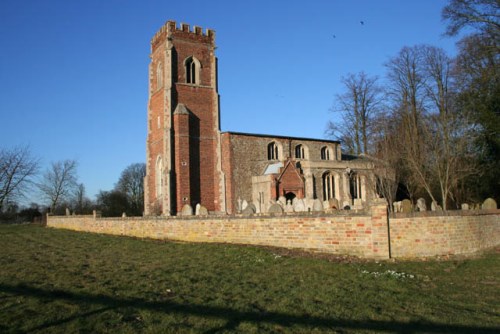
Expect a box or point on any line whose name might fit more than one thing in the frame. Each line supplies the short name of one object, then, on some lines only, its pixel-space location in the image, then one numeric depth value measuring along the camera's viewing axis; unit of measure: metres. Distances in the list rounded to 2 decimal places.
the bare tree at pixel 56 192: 55.79
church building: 30.02
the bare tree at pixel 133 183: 67.47
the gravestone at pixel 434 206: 17.83
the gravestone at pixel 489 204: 16.95
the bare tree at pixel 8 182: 39.47
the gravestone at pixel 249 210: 16.27
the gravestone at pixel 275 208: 15.49
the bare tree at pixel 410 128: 24.14
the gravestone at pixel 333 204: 22.50
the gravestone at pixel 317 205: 17.05
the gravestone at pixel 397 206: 18.81
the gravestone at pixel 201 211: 19.20
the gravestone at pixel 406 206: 15.54
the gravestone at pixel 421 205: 17.16
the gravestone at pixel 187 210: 20.60
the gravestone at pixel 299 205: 18.81
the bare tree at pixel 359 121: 43.97
